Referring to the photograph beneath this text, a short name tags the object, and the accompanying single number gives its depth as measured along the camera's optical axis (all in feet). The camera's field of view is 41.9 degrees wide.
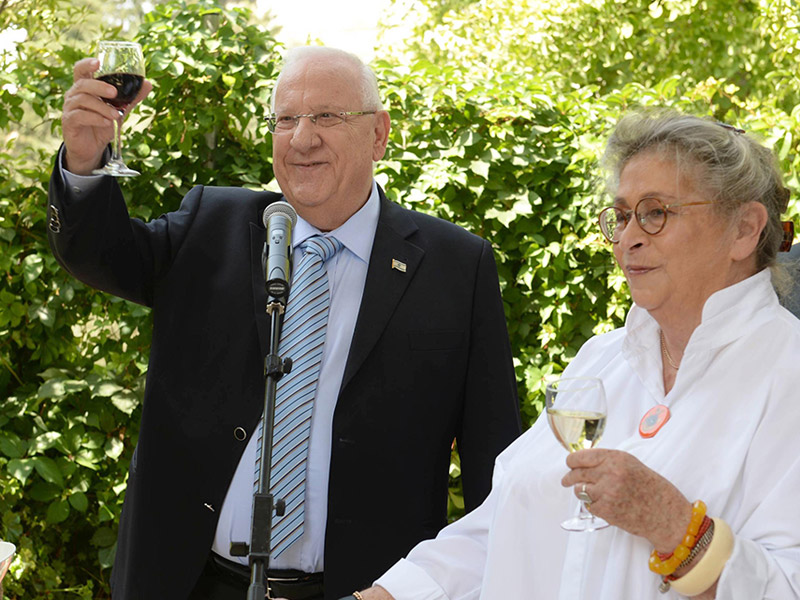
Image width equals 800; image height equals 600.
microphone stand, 6.77
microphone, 7.26
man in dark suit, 9.29
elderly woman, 6.09
